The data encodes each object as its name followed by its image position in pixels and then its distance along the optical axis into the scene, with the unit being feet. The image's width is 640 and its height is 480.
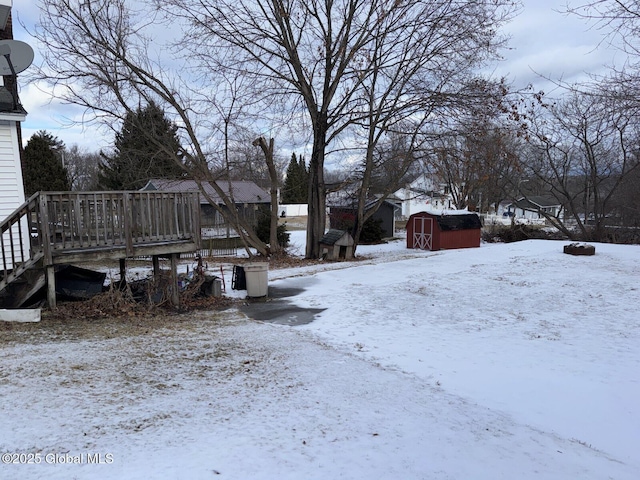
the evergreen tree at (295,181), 205.98
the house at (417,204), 187.28
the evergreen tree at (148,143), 49.58
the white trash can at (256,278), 29.94
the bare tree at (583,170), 83.25
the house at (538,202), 223.92
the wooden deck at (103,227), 22.90
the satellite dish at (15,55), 26.86
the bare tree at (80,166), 190.60
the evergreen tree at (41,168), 101.71
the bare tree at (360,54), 49.08
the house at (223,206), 95.86
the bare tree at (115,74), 44.04
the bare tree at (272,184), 57.46
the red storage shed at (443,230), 79.20
